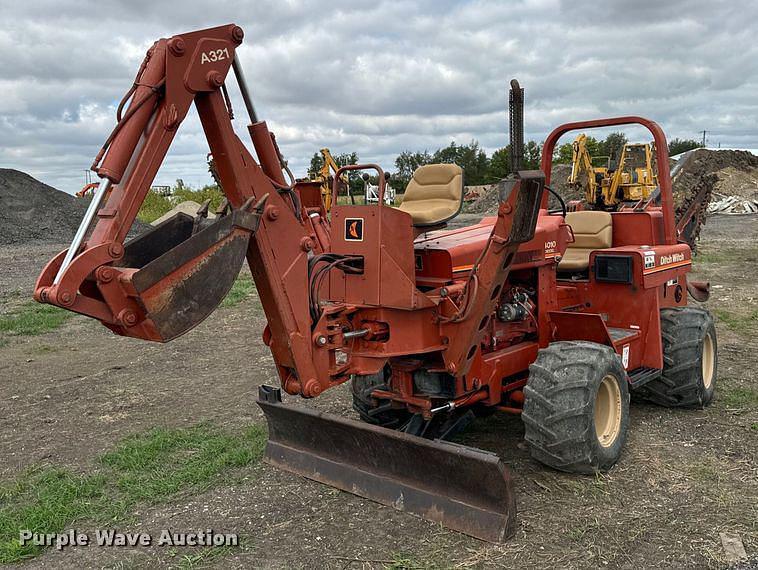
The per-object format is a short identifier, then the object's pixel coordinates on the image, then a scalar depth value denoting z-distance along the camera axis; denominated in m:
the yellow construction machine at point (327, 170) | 16.15
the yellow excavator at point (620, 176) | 22.75
